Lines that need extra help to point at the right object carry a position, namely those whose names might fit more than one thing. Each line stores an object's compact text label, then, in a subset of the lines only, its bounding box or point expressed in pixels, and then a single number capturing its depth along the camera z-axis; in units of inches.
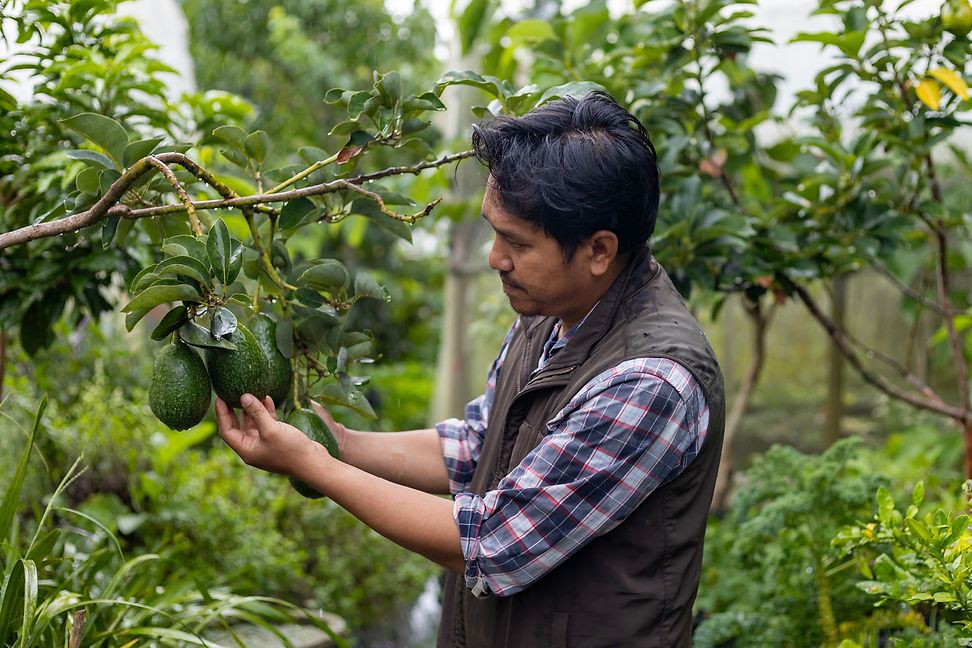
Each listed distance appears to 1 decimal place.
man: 56.5
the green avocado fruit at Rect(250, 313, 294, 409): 61.5
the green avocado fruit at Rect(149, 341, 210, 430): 56.8
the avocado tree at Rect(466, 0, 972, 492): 91.3
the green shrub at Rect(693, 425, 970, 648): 95.3
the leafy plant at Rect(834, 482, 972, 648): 66.2
